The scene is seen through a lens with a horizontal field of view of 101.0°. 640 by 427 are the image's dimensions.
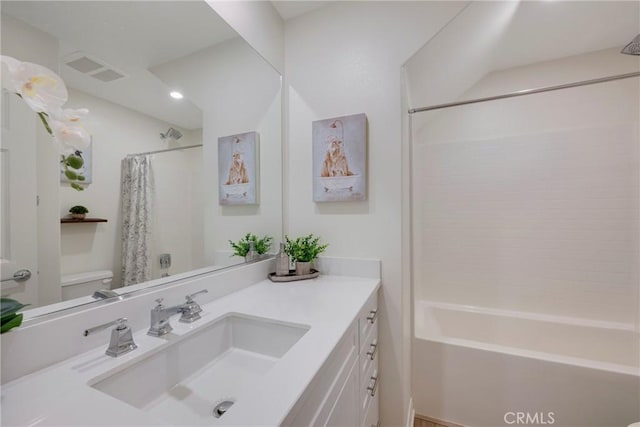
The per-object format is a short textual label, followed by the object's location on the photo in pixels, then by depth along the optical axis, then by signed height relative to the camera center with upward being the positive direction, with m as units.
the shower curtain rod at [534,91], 1.47 +0.71
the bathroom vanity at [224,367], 0.51 -0.38
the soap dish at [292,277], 1.45 -0.35
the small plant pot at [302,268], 1.50 -0.31
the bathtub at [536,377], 1.39 -0.99
